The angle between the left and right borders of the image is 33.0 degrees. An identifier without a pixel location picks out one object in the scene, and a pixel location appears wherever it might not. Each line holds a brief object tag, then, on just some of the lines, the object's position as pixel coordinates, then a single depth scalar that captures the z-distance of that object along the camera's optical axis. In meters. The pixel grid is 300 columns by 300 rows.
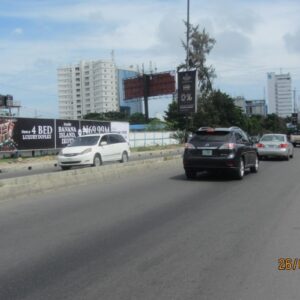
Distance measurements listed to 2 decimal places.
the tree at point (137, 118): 125.25
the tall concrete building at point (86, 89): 139.12
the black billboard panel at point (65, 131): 37.94
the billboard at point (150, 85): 92.31
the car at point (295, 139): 48.84
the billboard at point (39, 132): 33.28
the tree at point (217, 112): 67.19
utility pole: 44.51
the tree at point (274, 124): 115.12
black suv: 16.16
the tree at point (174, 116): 75.86
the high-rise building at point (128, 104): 135.88
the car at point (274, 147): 26.03
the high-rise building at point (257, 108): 161.32
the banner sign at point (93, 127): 40.78
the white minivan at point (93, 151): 22.30
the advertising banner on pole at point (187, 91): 48.72
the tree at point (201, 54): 74.94
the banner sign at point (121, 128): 45.55
